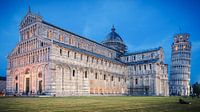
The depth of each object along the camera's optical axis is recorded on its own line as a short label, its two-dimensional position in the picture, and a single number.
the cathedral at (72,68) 46.36
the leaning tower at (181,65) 98.56
